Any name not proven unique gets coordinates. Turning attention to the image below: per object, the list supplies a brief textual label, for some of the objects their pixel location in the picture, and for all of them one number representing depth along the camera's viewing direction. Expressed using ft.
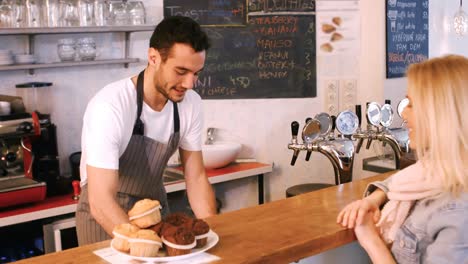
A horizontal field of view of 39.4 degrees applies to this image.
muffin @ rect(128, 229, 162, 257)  5.11
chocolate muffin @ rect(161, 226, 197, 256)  5.17
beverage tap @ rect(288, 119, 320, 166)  9.37
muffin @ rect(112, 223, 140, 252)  5.23
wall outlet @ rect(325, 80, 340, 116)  14.80
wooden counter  5.46
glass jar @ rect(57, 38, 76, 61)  12.19
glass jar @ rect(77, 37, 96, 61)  12.36
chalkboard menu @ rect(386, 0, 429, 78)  14.79
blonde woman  5.16
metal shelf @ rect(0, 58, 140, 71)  11.36
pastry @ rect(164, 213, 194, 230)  5.42
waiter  6.93
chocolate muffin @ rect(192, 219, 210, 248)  5.38
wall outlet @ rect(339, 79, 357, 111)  14.78
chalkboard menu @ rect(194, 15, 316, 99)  14.53
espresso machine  10.41
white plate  5.14
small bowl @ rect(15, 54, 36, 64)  11.66
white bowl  13.23
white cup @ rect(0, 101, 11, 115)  10.92
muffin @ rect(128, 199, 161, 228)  5.36
